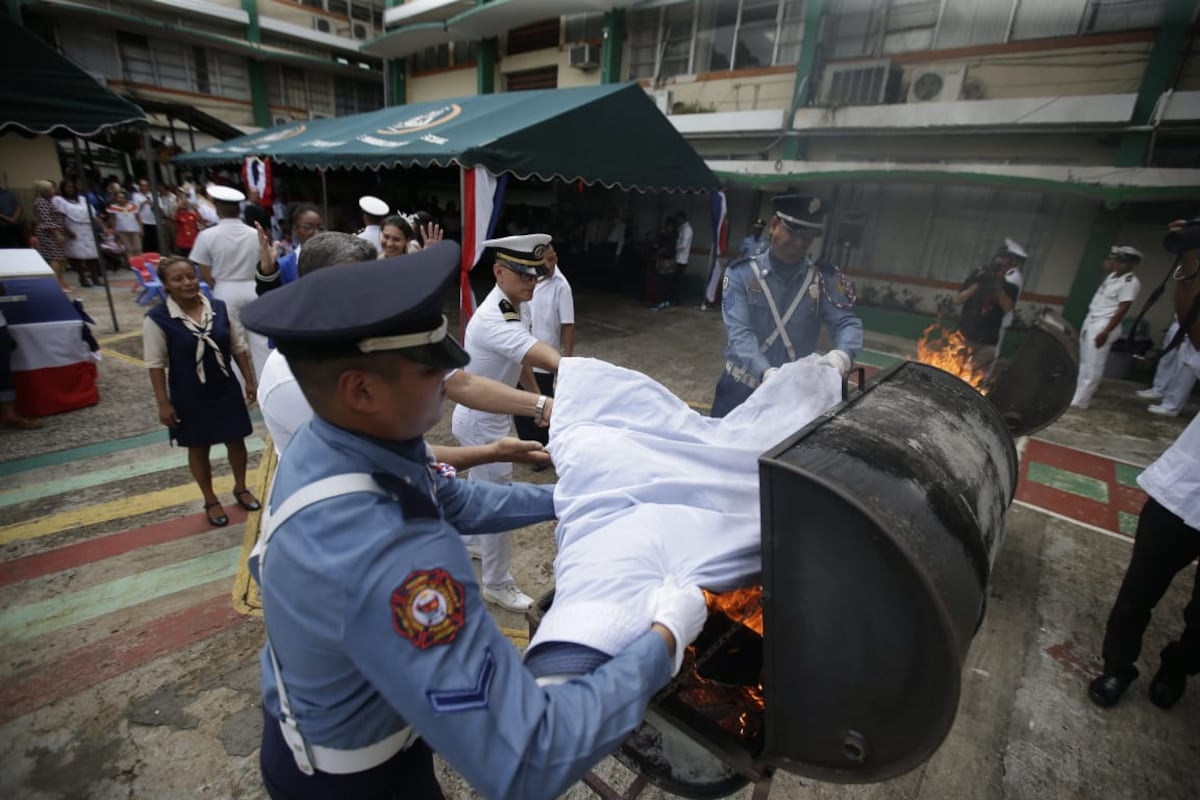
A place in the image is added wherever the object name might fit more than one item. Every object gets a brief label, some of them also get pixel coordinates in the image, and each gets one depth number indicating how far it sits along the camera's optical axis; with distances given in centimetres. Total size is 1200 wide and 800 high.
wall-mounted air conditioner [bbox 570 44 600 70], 1473
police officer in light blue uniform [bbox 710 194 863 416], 317
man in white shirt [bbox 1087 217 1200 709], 232
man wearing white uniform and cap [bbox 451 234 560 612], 296
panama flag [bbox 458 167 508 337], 686
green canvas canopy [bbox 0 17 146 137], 547
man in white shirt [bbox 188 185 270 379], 514
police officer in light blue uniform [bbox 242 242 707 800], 84
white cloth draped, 116
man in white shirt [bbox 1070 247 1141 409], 638
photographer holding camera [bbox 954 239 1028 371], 602
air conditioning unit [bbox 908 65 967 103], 948
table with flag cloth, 488
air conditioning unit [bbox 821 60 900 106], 1009
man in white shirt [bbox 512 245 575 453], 446
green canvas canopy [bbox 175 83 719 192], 715
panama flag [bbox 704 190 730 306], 1103
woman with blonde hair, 951
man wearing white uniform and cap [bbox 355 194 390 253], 575
